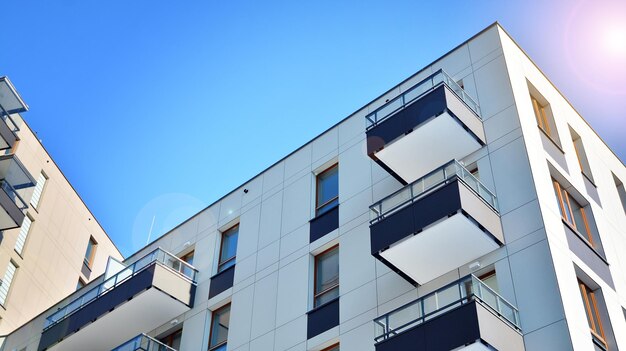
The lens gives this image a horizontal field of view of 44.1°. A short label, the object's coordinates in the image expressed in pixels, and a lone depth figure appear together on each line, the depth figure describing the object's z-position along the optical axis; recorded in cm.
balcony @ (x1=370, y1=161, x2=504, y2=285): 1805
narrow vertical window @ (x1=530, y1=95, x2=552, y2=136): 2223
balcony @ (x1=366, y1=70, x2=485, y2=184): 2033
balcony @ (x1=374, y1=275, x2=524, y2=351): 1569
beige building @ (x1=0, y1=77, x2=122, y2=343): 3375
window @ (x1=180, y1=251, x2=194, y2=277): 2841
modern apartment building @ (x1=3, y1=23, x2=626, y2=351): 1689
